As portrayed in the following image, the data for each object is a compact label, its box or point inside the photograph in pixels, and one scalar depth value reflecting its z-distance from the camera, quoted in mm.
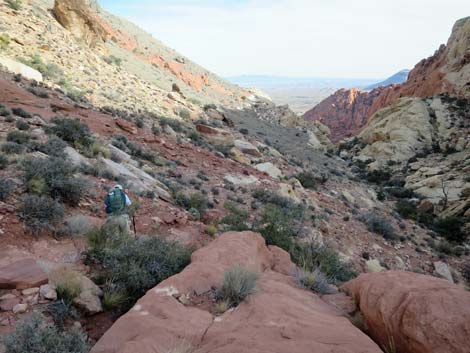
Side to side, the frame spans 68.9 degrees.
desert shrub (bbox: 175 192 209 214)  9469
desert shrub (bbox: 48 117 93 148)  10062
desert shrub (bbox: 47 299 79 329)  3785
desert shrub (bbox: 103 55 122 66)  24891
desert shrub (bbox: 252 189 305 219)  11641
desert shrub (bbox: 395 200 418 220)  18406
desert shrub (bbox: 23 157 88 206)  6383
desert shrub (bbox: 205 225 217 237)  7957
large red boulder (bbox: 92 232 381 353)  2959
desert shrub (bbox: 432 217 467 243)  16406
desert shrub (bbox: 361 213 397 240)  13375
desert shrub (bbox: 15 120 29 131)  9375
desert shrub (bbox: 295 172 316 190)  17516
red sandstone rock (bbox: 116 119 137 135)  14297
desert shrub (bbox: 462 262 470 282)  12673
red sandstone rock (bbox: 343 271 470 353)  2887
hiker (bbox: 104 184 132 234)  6755
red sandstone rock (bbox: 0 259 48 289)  4102
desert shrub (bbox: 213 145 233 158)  17594
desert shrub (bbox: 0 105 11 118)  10031
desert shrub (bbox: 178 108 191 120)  21875
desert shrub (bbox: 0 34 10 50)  16953
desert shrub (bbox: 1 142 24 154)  7665
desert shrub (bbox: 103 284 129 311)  4258
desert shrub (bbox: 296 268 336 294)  4988
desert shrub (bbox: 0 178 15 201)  5844
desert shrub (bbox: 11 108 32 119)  10615
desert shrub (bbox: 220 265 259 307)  3963
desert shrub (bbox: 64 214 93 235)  5836
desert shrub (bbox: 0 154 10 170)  6844
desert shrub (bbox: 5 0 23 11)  20672
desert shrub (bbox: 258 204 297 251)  8055
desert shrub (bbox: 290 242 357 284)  6914
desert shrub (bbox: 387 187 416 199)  23359
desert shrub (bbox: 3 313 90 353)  3041
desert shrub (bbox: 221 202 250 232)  8594
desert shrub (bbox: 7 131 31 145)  8367
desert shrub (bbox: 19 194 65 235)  5508
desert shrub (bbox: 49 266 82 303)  4059
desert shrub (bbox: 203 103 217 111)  28347
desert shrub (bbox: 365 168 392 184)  28894
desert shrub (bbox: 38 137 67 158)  8320
